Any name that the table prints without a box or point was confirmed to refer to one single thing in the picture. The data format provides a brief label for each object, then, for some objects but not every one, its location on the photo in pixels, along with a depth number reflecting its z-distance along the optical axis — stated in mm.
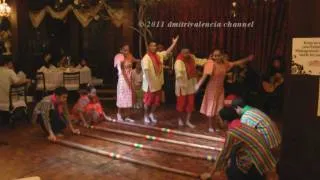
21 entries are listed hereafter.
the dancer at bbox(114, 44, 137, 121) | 6707
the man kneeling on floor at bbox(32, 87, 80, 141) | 5703
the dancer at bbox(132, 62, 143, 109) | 7607
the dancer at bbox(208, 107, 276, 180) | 2875
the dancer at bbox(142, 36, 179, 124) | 6496
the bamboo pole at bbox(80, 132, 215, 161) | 4906
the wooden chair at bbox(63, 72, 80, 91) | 8680
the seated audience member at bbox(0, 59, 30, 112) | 6551
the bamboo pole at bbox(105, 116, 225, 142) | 5762
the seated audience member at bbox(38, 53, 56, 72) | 8873
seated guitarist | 7801
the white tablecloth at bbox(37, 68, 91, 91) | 8695
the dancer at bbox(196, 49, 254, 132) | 5887
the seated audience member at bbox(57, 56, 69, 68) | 9508
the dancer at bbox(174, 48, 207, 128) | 6242
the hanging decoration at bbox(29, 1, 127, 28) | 9758
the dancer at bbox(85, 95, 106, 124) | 6842
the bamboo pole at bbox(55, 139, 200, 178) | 4415
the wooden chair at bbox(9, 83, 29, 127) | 6551
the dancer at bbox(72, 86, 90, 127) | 6684
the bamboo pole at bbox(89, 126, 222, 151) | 5361
